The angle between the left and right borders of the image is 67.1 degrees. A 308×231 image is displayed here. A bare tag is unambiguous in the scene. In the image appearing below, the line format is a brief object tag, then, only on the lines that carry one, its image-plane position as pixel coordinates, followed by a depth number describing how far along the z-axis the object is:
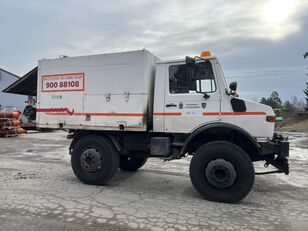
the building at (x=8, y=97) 24.06
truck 4.27
